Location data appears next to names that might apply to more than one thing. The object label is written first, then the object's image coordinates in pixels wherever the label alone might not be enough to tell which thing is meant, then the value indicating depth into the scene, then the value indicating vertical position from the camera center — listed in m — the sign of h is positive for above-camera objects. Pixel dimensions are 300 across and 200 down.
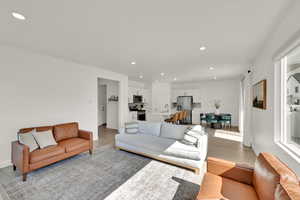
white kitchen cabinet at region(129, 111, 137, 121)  6.70 -0.78
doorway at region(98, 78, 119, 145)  6.17 -0.31
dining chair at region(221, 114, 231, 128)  6.31 -0.86
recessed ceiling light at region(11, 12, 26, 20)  1.77 +1.21
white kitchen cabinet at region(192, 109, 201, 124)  7.90 -0.95
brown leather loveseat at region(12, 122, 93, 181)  2.26 -0.99
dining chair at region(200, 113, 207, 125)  6.93 -0.85
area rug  1.89 -1.39
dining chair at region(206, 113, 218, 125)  6.38 -0.88
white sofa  2.51 -1.01
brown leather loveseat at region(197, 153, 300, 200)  0.98 -0.86
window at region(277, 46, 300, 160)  1.82 -0.02
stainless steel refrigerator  8.09 -0.27
